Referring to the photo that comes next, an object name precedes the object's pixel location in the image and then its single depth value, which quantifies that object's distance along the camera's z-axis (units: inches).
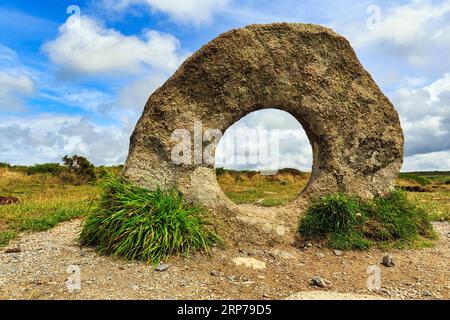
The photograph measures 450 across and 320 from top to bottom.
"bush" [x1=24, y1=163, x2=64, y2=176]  900.0
